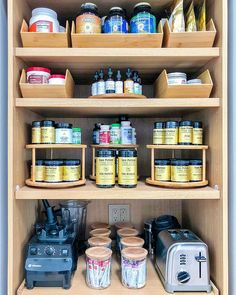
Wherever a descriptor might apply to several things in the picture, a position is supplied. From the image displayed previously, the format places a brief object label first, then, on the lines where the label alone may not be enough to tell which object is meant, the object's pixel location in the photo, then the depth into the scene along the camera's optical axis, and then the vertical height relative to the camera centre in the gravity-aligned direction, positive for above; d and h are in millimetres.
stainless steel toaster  867 -400
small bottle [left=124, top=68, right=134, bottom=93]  954 +226
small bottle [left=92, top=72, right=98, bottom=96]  970 +230
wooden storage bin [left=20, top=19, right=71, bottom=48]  860 +364
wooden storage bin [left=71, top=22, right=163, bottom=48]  871 +363
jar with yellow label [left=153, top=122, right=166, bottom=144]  956 +57
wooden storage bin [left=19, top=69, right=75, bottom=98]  861 +194
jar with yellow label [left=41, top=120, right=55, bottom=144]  915 +60
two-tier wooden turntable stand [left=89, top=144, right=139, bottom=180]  1041 +3
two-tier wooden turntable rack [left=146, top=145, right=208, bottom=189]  902 -119
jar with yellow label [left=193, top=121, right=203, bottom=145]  934 +52
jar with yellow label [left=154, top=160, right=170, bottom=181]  935 -81
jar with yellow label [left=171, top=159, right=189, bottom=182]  913 -82
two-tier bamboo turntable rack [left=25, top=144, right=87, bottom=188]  896 -115
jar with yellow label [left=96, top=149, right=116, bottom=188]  908 -74
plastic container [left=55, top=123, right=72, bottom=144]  931 +54
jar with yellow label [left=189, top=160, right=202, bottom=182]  920 -80
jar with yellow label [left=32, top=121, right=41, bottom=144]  923 +53
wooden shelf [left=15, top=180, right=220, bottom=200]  861 -151
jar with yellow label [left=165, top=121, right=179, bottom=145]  930 +56
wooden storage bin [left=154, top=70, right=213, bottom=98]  873 +197
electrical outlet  1253 -313
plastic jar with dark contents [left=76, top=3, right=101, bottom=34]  898 +441
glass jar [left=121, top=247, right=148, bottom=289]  880 -414
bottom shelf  866 -478
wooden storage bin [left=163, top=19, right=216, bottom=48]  871 +369
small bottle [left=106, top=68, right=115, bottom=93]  948 +224
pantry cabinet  849 +131
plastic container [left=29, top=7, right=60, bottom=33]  878 +433
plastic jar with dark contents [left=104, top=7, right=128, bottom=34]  913 +440
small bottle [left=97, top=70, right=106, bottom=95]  956 +223
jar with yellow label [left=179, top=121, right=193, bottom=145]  928 +52
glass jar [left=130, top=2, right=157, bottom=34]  906 +445
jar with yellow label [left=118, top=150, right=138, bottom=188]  910 -74
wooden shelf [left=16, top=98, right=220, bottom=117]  866 +149
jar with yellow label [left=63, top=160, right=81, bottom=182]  922 -80
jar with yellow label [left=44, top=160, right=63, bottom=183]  906 -79
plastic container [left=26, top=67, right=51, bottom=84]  891 +251
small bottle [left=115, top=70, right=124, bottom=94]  954 +225
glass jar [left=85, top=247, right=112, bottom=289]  877 -411
